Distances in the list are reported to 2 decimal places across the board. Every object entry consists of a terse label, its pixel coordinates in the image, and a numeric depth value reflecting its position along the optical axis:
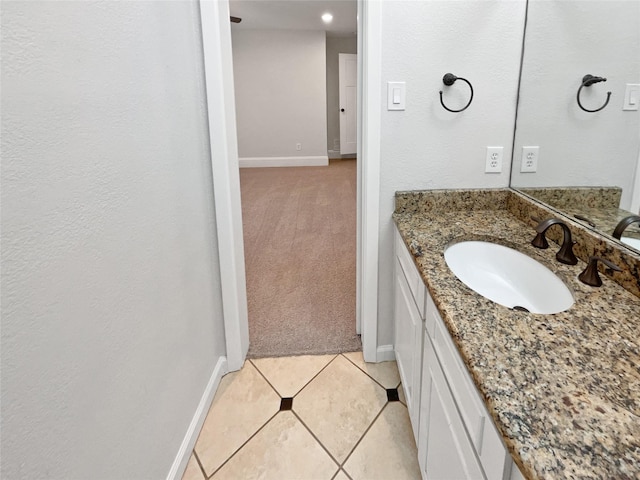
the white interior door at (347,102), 7.67
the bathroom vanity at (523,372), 0.56
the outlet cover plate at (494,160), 1.68
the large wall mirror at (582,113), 1.03
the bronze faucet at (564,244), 1.13
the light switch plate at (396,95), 1.58
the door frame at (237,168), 1.53
